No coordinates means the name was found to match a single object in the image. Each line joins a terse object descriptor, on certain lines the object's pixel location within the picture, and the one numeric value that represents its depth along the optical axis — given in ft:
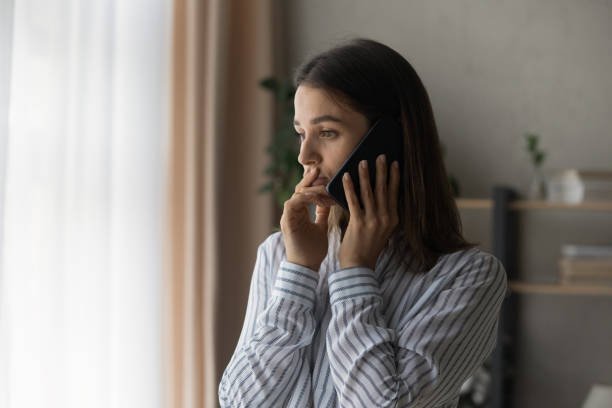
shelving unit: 9.95
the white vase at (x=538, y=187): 10.50
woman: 3.77
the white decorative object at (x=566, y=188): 10.06
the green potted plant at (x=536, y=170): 10.46
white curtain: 6.94
